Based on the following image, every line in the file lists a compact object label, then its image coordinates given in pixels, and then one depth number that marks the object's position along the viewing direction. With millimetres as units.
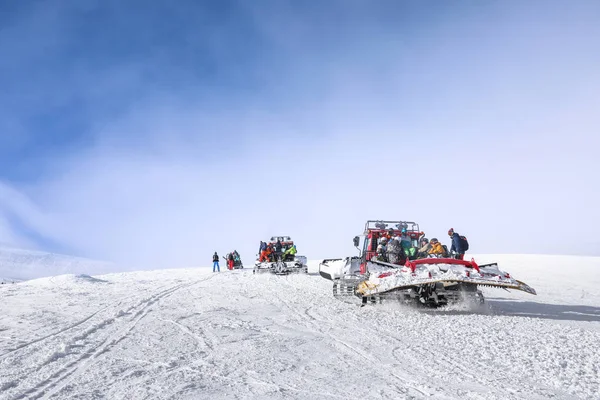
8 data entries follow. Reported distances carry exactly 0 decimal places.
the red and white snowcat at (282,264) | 24453
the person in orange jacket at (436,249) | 11953
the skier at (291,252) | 25686
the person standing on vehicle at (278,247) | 27066
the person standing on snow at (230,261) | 34438
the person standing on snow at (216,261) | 31391
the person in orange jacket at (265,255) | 25838
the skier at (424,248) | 12305
